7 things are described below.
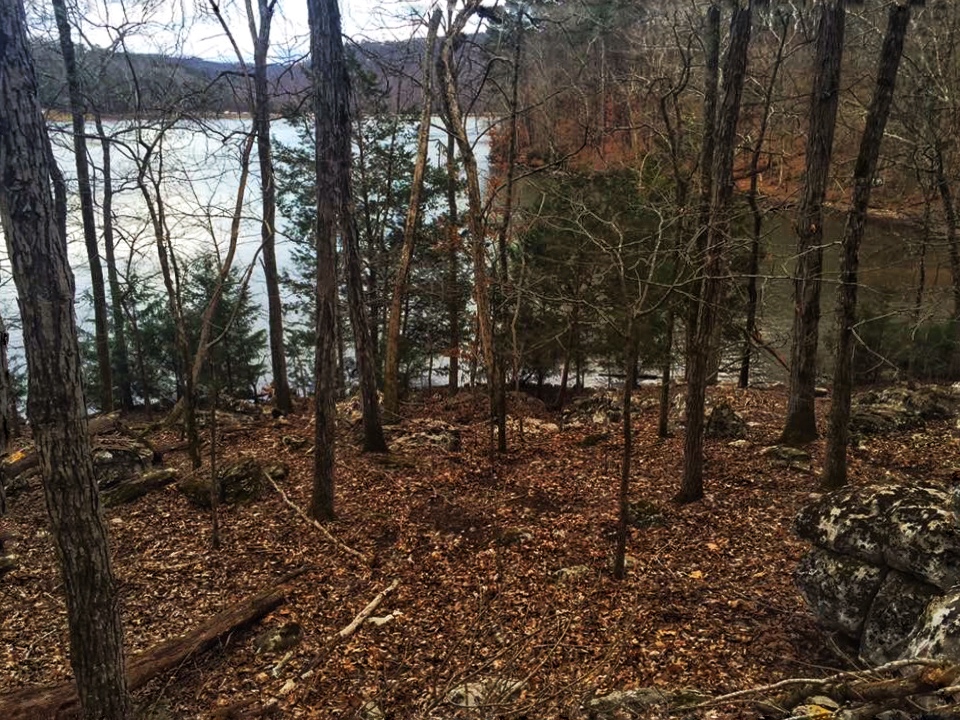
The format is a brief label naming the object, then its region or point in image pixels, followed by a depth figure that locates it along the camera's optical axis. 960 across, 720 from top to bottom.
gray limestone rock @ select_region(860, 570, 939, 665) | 4.18
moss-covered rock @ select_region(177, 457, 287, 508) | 8.84
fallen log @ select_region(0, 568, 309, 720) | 4.60
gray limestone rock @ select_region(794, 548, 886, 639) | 4.57
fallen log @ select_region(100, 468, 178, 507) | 9.00
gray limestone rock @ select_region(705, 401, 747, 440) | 10.55
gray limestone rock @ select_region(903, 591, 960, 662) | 3.52
